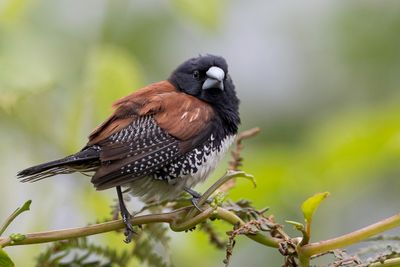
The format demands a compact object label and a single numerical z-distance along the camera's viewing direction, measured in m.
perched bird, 6.07
